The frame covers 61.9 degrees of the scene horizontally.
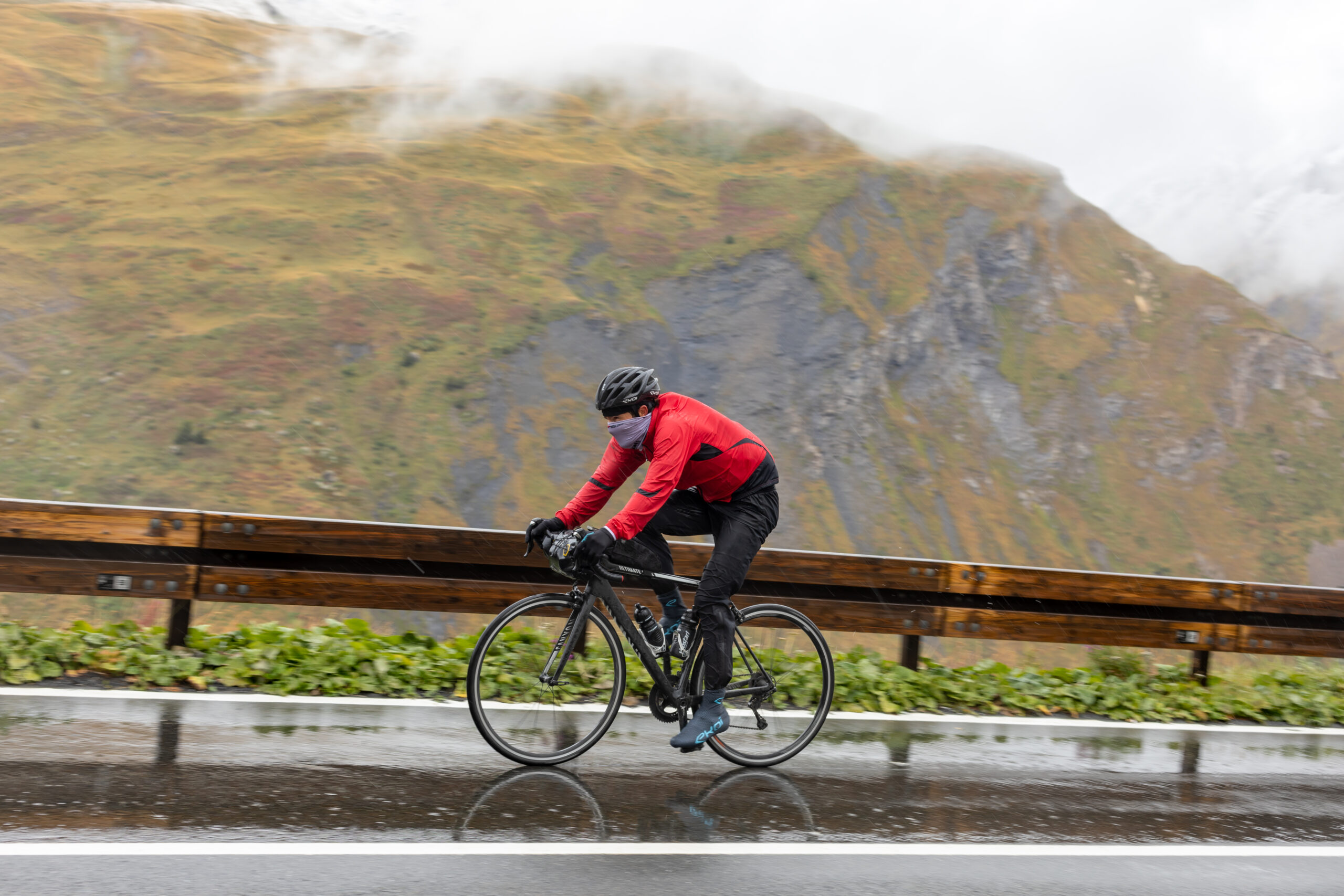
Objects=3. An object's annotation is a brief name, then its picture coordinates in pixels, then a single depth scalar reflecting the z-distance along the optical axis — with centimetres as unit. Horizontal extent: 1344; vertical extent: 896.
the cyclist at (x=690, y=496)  489
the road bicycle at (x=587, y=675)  503
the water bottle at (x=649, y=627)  531
